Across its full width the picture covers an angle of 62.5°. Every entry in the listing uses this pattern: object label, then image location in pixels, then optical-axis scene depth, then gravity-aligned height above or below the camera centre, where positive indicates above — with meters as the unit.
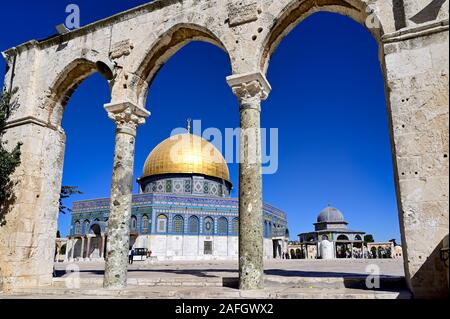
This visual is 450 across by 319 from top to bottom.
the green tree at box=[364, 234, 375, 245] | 57.27 +1.43
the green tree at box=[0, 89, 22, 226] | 6.86 +1.34
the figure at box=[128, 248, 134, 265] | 20.52 -0.50
